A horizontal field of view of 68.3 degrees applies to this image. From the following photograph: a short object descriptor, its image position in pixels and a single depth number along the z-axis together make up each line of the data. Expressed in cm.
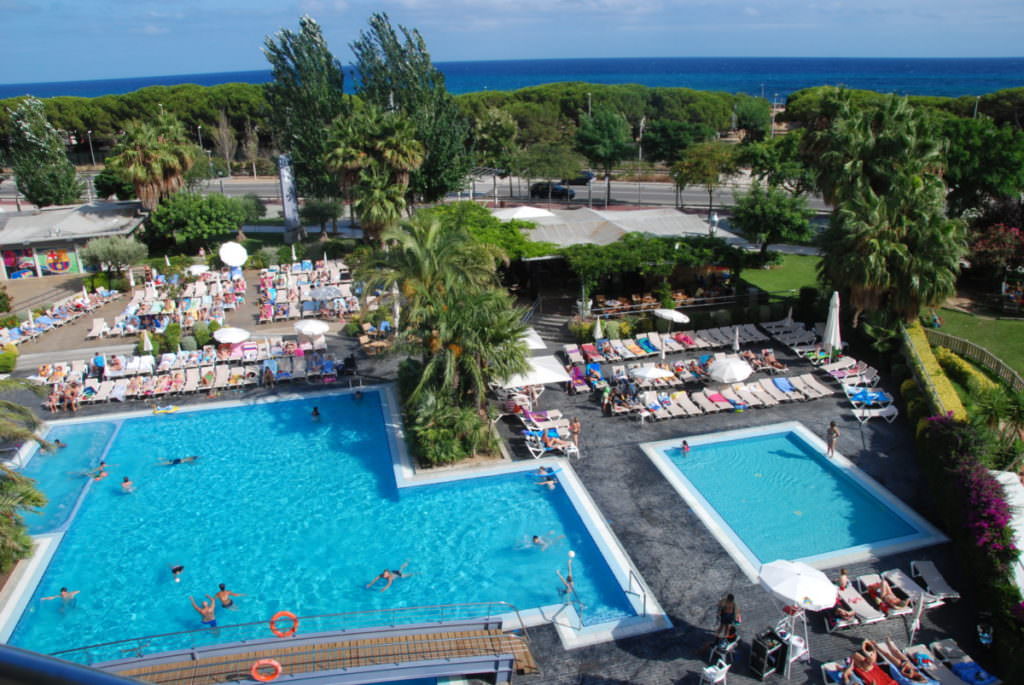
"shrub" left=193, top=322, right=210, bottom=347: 2888
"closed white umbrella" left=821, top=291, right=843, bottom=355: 2488
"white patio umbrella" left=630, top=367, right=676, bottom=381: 2386
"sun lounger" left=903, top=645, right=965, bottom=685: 1305
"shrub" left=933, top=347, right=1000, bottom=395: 2314
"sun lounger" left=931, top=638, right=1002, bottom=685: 1300
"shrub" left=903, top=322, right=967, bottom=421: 2077
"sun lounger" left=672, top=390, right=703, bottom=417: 2325
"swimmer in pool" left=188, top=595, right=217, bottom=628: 1562
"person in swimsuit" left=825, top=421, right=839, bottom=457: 2047
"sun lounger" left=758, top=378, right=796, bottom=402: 2377
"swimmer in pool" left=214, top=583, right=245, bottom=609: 1598
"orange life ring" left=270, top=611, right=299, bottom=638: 1398
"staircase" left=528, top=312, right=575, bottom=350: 2853
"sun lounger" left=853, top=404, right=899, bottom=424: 2242
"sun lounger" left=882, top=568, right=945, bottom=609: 1474
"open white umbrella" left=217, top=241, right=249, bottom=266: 3538
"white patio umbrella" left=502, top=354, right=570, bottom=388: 2238
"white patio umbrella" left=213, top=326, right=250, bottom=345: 2691
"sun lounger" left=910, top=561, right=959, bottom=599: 1485
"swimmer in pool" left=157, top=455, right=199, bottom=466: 2158
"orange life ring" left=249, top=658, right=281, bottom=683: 1295
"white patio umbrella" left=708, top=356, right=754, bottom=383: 2330
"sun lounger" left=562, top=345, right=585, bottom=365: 2638
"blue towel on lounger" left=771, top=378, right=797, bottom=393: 2409
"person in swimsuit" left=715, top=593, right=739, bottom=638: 1375
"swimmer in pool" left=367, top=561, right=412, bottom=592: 1661
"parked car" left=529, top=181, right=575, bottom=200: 5631
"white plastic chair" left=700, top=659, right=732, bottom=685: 1304
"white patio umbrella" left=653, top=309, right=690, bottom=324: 2655
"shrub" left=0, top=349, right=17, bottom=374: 2712
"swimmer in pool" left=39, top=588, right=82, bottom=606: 1619
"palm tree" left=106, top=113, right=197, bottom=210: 3884
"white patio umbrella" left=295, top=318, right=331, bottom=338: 2723
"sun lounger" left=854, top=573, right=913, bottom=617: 1463
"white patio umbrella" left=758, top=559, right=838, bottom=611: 1361
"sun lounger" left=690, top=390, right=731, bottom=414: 2328
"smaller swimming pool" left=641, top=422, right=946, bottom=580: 1712
